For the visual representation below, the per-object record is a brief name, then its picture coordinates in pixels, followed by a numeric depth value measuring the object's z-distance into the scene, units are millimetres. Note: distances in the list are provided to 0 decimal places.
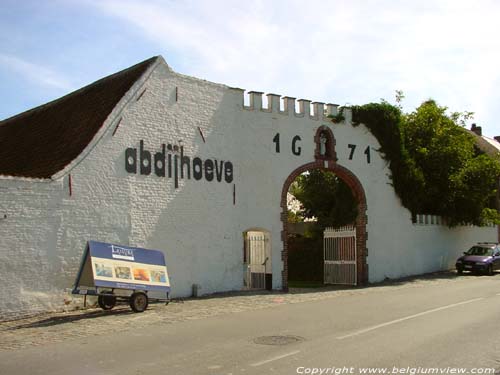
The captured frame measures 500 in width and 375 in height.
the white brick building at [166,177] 14109
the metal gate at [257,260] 19734
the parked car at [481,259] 25094
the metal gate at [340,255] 22594
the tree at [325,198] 23344
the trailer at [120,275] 13227
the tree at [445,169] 25750
